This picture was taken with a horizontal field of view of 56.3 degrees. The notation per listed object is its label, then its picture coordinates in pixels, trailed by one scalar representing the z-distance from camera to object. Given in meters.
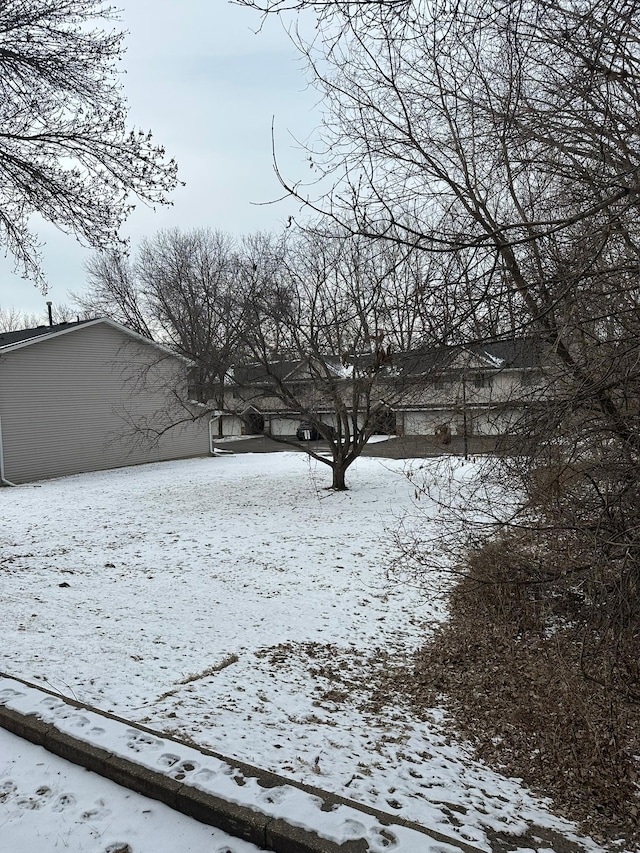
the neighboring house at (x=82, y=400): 17.03
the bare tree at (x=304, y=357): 12.69
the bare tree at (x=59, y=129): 7.02
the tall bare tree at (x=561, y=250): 3.47
